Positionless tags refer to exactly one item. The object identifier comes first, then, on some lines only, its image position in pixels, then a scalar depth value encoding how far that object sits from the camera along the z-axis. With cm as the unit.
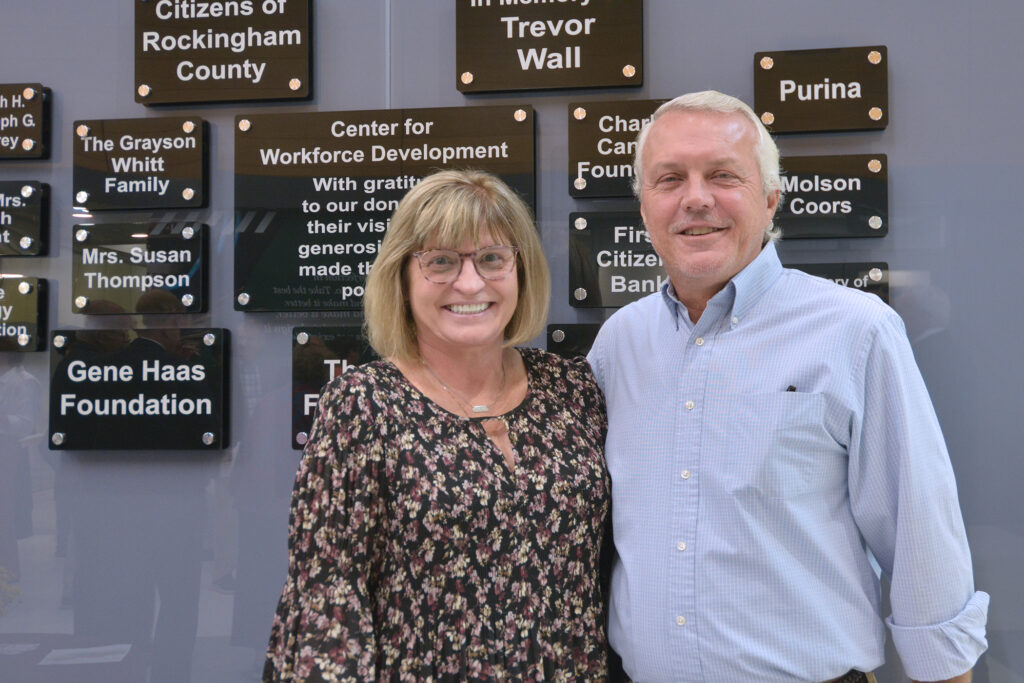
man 120
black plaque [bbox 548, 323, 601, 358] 167
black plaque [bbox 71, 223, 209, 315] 174
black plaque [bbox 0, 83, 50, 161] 177
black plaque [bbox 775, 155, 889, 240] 159
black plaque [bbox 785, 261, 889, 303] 159
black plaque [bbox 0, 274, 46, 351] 177
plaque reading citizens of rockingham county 173
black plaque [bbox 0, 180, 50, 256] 177
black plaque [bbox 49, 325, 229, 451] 173
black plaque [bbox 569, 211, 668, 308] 166
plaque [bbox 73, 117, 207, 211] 174
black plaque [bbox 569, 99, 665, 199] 165
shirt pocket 122
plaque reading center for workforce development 169
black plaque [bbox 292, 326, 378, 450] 171
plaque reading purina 159
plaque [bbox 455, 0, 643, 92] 165
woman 117
